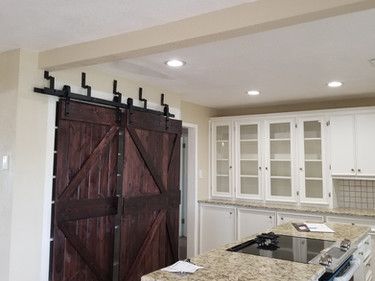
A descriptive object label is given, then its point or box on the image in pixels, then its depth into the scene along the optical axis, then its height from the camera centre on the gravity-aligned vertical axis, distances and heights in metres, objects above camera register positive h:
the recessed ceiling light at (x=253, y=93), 4.21 +1.04
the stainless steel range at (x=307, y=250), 1.91 -0.48
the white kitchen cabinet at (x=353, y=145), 4.17 +0.38
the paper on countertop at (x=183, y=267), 1.72 -0.49
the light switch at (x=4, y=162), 2.70 +0.08
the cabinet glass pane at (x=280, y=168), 4.75 +0.10
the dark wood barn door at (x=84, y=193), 2.90 -0.19
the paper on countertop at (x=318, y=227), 2.78 -0.44
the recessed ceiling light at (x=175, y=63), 3.02 +1.00
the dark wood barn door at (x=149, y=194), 3.53 -0.24
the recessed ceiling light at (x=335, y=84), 3.71 +1.02
